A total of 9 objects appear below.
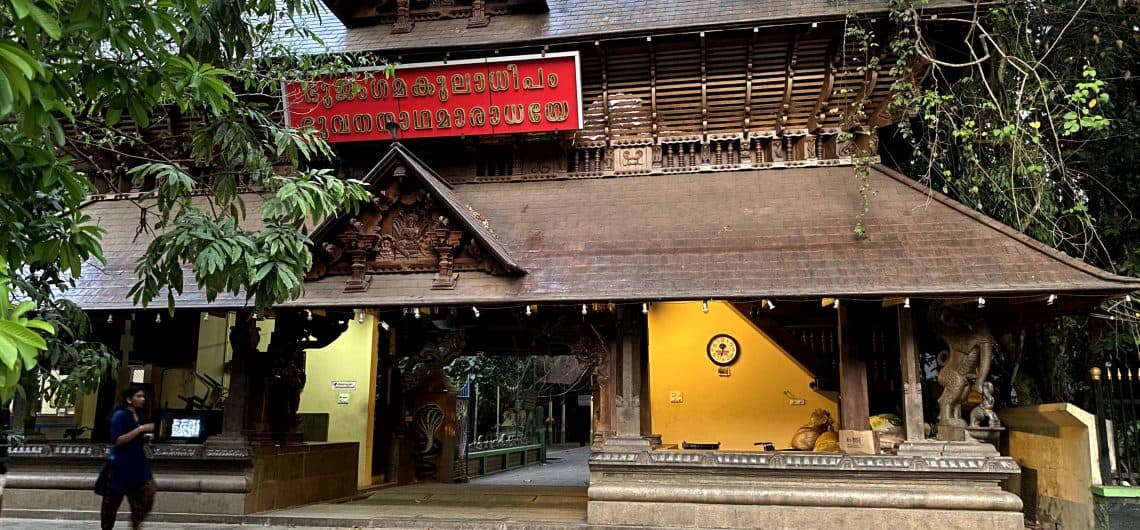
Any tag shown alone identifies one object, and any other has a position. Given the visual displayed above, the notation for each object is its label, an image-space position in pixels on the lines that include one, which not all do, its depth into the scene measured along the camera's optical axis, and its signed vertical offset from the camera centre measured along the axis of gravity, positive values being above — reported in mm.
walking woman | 6777 -616
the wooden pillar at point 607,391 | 8461 +73
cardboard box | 8016 -454
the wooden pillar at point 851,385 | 8195 +151
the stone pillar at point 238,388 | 8930 +103
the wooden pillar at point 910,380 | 7766 +195
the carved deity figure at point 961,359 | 7777 +409
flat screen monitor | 8977 -365
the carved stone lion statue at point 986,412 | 7762 -127
